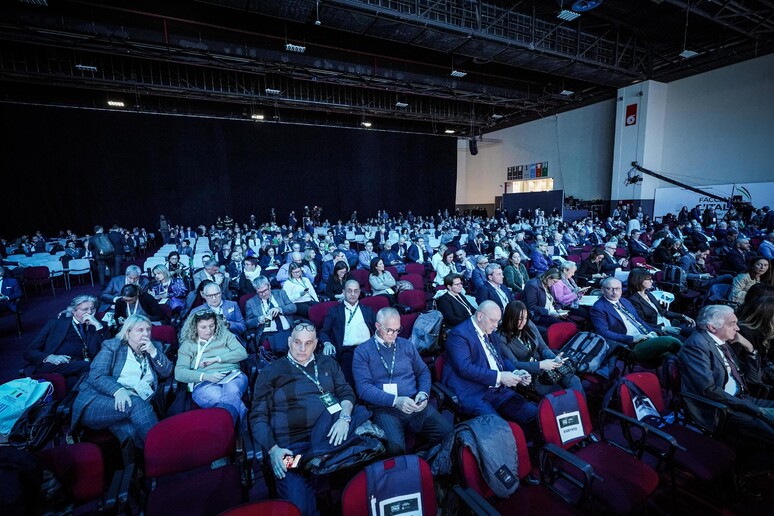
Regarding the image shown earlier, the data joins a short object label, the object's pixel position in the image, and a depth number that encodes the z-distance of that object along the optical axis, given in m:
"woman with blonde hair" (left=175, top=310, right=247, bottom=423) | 2.46
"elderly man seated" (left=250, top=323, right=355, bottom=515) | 1.87
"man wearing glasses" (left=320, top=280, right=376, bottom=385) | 3.36
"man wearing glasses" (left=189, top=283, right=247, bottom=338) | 3.52
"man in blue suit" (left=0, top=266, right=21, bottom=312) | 5.05
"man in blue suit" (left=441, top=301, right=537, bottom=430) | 2.41
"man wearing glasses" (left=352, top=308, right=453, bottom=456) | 2.22
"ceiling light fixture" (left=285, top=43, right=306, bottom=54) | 9.76
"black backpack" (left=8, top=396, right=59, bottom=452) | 1.97
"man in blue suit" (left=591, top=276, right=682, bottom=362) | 3.04
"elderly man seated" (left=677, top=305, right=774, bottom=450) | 2.11
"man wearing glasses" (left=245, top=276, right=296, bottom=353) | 3.63
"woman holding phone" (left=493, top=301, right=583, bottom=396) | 2.63
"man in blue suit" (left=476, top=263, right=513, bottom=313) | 4.19
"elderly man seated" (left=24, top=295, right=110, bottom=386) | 2.85
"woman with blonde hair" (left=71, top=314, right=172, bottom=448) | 2.14
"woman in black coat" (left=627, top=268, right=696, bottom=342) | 3.59
